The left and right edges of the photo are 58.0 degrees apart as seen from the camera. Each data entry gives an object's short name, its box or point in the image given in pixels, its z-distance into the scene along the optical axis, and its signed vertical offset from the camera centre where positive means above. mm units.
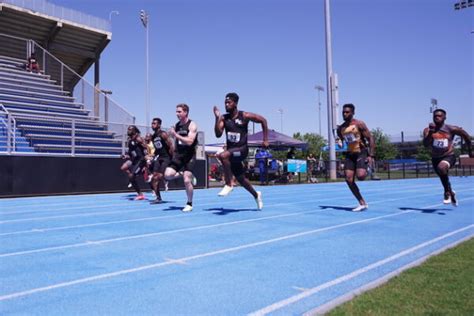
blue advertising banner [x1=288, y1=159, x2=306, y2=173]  22455 +212
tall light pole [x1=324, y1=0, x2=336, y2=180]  26141 +5201
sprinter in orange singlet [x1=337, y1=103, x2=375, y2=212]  8812 +456
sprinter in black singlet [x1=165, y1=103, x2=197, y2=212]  8532 +422
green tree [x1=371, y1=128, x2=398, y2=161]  70812 +3603
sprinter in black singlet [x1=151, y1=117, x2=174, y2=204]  10385 +527
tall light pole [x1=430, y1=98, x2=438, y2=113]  68625 +10561
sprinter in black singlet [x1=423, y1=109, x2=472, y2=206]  9117 +563
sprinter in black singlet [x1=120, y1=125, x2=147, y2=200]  11609 +532
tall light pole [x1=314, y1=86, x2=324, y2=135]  74194 +14189
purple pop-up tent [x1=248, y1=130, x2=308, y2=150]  24766 +1708
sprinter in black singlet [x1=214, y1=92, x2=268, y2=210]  7996 +682
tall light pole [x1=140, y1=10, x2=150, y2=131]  42819 +12018
